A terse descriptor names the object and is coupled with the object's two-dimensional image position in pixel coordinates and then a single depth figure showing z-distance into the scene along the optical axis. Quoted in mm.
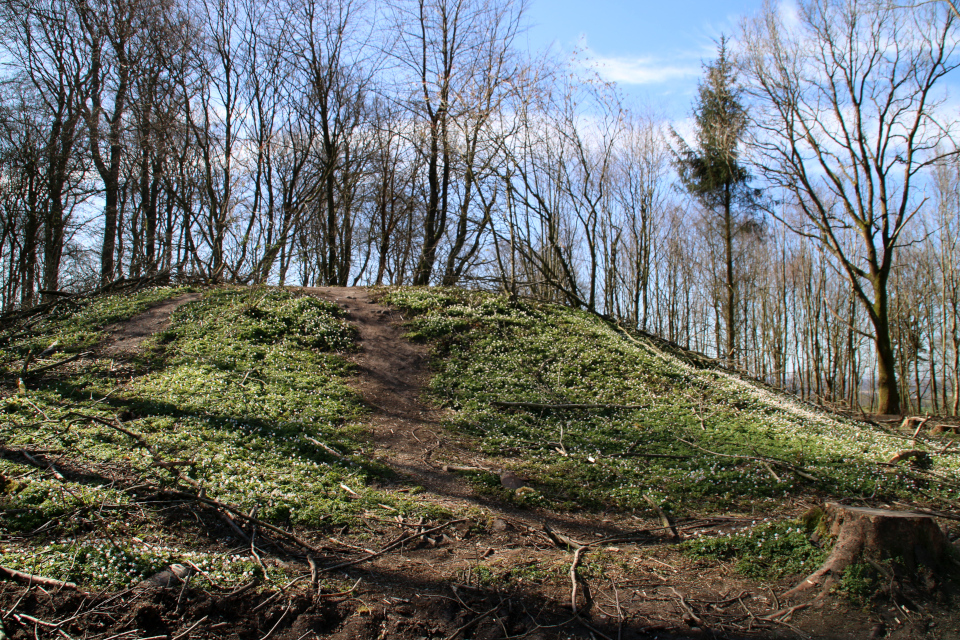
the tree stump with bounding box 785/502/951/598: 4395
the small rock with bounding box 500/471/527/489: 7324
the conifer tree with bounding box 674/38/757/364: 22297
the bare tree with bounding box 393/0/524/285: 17734
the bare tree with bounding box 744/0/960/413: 16438
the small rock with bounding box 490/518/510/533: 5969
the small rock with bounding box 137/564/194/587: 4027
